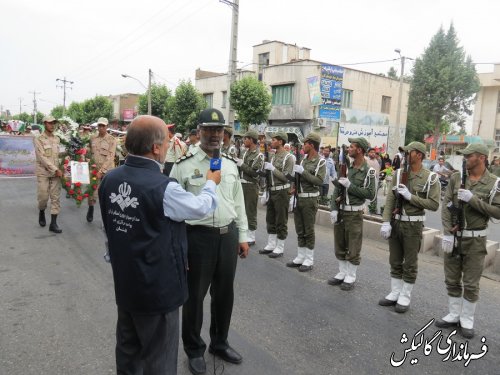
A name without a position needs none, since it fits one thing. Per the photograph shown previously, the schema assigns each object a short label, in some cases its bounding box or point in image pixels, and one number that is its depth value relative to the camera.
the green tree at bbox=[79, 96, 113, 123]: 51.91
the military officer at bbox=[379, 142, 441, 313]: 4.59
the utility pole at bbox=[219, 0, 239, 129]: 17.55
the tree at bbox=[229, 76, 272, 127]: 25.09
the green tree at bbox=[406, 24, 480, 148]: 32.78
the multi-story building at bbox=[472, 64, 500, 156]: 39.12
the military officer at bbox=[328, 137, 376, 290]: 5.27
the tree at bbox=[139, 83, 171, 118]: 38.59
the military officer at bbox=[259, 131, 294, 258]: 6.67
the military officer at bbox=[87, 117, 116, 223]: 8.42
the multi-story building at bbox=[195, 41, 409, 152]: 28.05
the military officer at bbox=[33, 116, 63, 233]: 7.49
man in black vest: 2.27
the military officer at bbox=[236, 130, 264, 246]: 7.21
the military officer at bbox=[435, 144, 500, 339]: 4.08
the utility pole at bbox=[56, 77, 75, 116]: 67.07
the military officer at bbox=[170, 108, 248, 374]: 3.15
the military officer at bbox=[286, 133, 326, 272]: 6.07
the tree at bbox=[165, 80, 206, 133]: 30.81
